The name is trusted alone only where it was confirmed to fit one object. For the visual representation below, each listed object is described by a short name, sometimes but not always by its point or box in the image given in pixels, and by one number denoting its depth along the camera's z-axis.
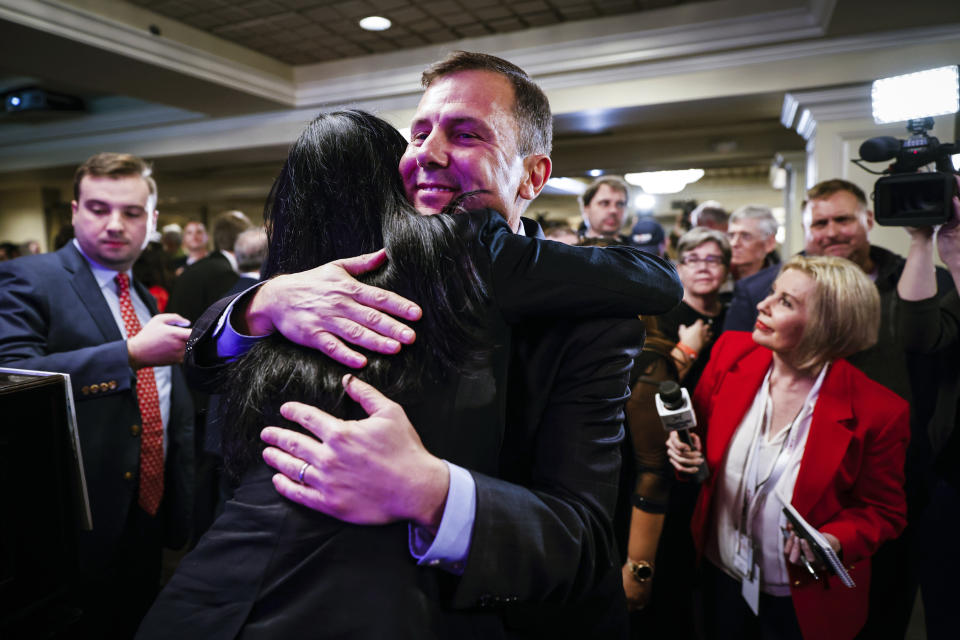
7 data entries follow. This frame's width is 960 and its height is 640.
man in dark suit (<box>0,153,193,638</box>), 1.54
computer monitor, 0.99
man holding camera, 1.86
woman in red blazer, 1.57
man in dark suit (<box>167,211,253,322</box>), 3.21
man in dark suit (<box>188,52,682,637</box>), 0.65
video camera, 1.74
